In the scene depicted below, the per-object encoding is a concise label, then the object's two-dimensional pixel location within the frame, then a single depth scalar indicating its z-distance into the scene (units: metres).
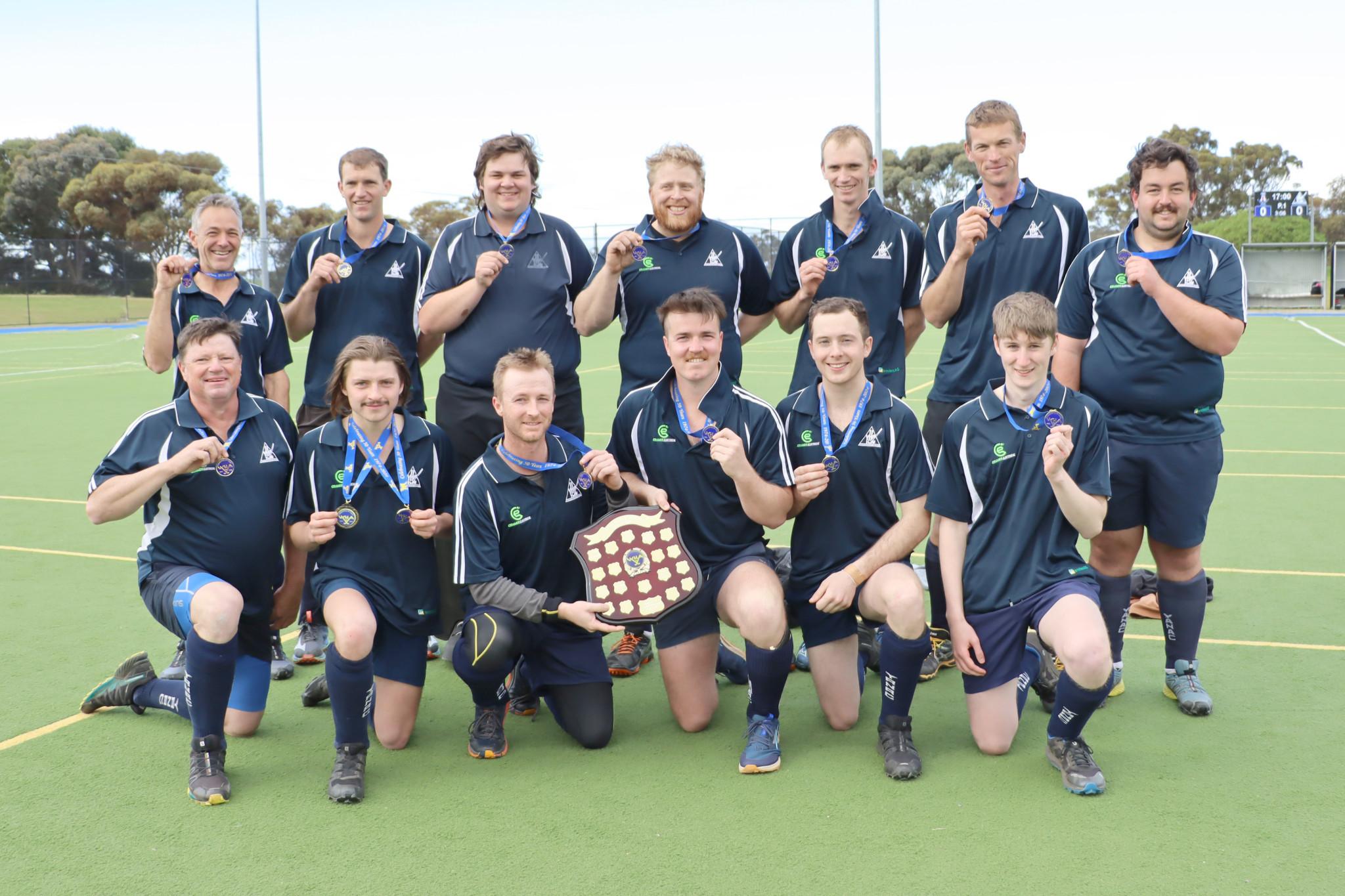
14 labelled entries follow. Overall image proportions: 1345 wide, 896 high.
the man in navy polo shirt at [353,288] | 5.05
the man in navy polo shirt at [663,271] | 4.70
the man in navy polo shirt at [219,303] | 4.80
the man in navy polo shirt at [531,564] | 4.01
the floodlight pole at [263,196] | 30.55
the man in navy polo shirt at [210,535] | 3.72
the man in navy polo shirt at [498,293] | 4.86
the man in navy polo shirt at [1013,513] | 3.85
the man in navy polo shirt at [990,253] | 4.70
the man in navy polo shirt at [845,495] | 4.12
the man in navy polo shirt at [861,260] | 4.84
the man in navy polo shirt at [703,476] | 4.15
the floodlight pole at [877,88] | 20.31
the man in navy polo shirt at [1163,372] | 4.12
